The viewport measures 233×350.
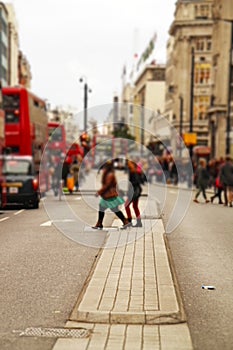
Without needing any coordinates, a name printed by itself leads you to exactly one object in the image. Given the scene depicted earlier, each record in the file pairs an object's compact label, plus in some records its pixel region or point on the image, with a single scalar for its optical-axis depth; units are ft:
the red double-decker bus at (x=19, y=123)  84.84
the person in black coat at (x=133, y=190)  47.52
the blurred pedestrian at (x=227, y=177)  78.21
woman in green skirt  41.42
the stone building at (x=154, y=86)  470.39
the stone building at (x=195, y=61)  292.20
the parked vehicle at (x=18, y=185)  71.46
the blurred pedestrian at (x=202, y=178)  84.45
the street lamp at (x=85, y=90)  138.82
